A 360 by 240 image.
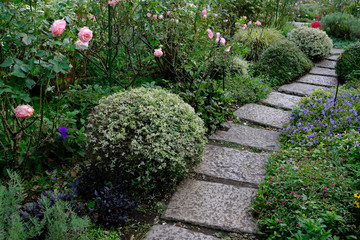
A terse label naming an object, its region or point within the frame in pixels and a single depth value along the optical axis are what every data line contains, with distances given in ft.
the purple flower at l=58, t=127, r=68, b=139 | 9.30
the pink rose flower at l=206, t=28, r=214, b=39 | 12.18
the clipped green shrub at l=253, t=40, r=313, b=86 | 18.76
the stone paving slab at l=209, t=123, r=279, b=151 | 11.64
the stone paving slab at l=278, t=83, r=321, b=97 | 17.15
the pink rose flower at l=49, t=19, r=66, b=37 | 6.72
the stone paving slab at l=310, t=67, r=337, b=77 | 20.84
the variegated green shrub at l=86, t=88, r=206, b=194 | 8.24
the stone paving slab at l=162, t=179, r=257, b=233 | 7.75
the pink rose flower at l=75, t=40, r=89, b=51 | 7.55
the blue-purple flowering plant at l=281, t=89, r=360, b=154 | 10.62
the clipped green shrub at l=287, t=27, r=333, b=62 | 23.76
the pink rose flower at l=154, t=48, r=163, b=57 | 10.78
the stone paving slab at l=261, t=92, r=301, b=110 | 15.37
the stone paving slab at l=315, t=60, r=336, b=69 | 22.97
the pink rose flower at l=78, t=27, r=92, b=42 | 7.45
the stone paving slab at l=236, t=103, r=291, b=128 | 13.56
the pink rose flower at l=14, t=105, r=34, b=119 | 7.27
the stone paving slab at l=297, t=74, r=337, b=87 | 18.79
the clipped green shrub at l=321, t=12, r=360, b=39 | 31.19
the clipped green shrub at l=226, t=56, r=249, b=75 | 18.07
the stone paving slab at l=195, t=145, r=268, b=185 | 9.64
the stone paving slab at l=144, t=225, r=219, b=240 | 7.28
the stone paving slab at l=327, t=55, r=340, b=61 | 24.90
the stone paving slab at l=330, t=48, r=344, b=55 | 26.98
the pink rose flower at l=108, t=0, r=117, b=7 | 11.15
